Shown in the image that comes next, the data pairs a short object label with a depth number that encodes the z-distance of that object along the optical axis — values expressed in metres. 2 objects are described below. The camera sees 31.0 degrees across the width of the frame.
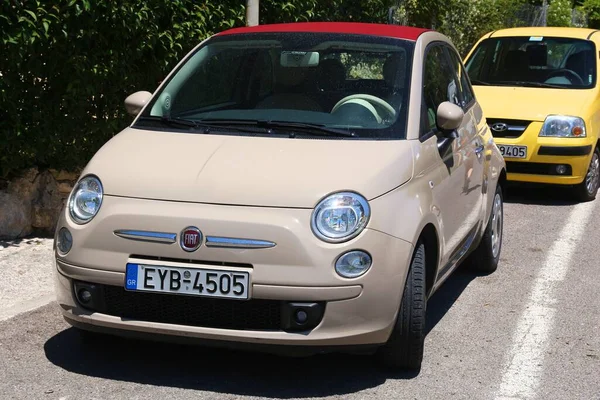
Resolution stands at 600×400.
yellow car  10.34
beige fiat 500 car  4.68
